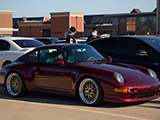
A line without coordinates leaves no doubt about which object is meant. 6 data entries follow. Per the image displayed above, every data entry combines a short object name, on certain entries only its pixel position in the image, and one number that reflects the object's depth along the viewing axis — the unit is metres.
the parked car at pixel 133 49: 9.11
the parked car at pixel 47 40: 23.78
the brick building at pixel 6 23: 73.31
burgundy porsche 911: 6.47
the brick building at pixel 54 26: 74.12
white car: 11.74
